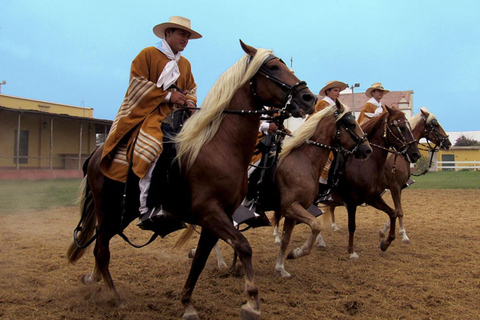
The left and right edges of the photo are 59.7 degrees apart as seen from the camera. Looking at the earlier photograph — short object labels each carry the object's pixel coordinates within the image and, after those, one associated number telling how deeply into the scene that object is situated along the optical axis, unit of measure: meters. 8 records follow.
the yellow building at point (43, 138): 22.95
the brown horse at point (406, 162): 8.66
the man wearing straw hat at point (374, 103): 9.46
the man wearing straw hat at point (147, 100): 4.20
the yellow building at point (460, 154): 52.06
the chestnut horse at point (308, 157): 5.93
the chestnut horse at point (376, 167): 7.43
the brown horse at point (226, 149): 3.73
